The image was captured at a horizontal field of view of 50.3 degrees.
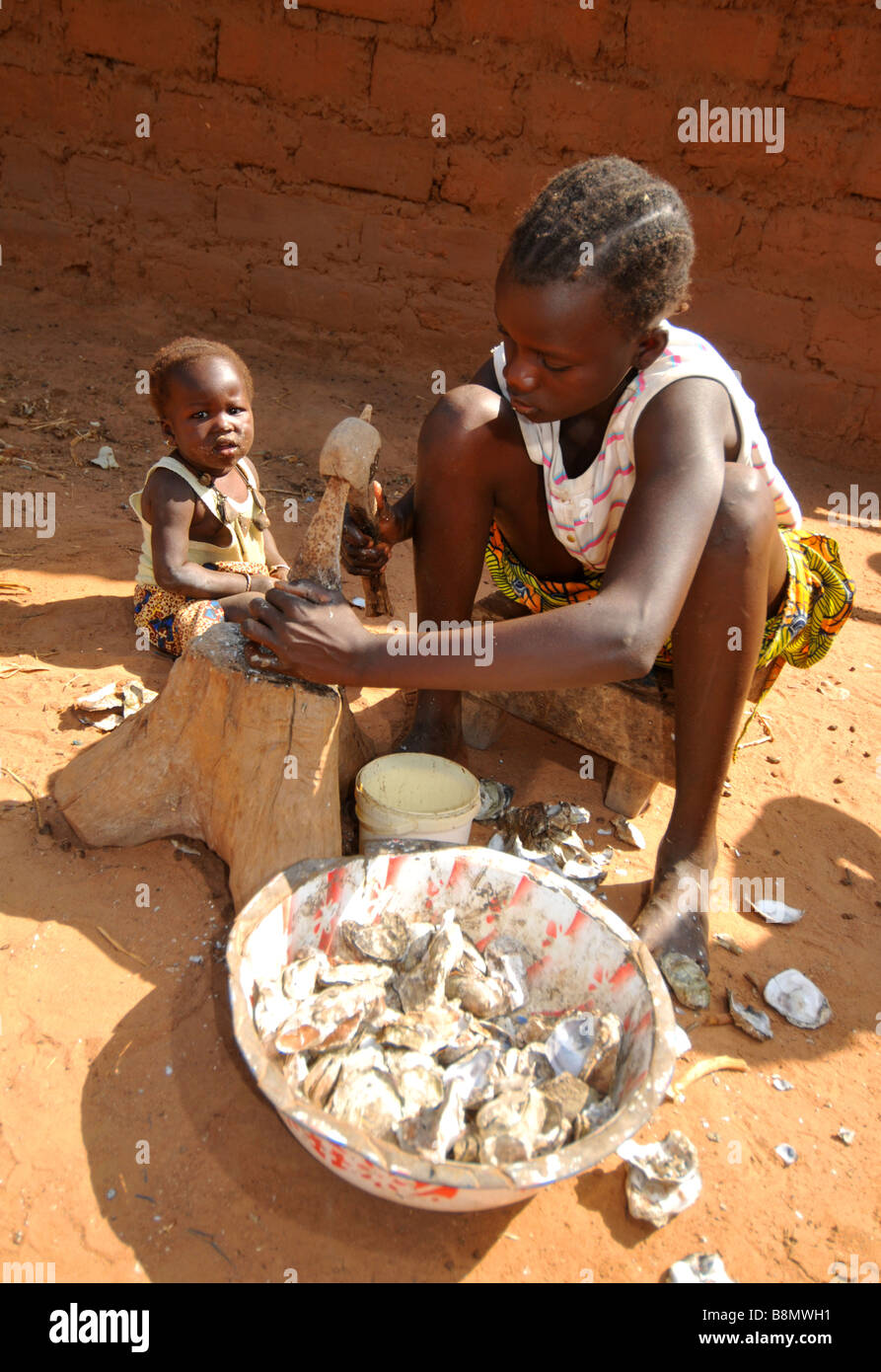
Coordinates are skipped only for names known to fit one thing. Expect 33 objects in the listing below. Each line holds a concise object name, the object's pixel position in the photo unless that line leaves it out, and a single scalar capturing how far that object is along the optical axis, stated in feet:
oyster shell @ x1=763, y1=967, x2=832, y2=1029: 6.08
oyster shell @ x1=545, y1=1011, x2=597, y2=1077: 4.88
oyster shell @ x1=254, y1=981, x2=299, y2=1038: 4.68
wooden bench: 7.04
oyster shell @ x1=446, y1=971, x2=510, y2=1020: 5.17
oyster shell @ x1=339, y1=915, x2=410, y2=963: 5.29
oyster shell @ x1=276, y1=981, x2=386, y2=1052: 4.65
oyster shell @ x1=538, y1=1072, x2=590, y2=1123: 4.57
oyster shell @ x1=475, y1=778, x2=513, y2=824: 7.44
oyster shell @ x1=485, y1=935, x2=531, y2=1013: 5.32
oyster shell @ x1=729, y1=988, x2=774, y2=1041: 5.92
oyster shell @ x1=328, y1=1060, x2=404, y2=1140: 4.37
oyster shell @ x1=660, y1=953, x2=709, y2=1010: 6.01
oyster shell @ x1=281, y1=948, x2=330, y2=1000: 4.98
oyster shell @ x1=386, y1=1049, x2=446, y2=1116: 4.53
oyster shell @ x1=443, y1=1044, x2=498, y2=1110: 4.63
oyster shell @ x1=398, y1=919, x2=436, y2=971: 5.35
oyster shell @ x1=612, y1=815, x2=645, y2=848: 7.43
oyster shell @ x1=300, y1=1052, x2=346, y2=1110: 4.45
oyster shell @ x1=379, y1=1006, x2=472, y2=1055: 4.85
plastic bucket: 6.16
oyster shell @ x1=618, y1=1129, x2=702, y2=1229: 4.80
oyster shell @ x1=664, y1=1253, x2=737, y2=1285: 4.56
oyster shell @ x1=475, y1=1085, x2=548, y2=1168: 4.26
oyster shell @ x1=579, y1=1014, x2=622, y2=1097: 4.78
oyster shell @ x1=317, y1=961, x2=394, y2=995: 5.12
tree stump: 5.87
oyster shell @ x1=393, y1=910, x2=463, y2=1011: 5.14
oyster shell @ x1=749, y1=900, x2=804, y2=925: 6.86
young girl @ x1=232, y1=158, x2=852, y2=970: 5.01
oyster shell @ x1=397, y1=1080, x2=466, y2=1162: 4.29
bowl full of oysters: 4.05
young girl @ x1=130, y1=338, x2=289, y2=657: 8.52
